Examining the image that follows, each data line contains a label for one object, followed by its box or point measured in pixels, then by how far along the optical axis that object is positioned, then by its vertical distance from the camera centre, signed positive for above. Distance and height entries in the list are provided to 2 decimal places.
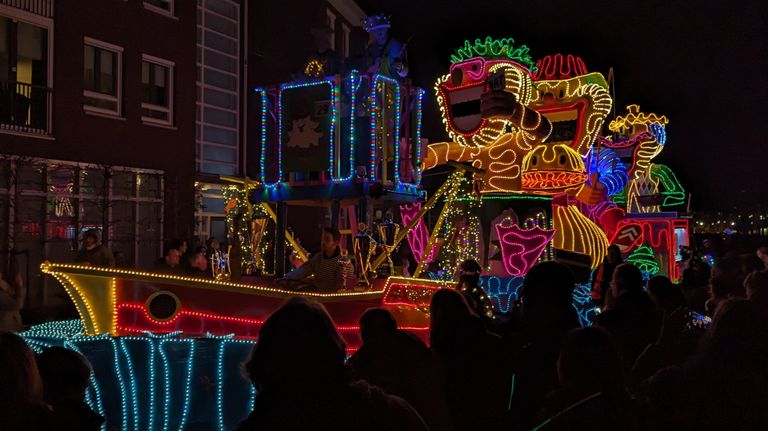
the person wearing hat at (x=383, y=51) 9.47 +2.42
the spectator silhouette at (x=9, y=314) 6.88 -0.98
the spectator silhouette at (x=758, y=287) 4.22 -0.42
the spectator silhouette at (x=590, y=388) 2.71 -0.68
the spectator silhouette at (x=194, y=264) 8.52 -0.54
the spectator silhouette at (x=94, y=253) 10.96 -0.52
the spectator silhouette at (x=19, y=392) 2.53 -0.65
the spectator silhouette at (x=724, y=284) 5.91 -0.53
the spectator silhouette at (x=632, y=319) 4.70 -0.67
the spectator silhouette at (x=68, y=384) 2.79 -0.70
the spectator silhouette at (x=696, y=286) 7.98 -0.81
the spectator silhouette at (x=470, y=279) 7.84 -0.66
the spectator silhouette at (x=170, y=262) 8.38 -0.51
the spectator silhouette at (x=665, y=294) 5.20 -0.56
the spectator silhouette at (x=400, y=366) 3.62 -0.78
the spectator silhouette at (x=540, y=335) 3.86 -0.64
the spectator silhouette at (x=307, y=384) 2.26 -0.55
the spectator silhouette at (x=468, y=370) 3.78 -0.82
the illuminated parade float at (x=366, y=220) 5.53 +0.04
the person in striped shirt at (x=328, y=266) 8.03 -0.52
